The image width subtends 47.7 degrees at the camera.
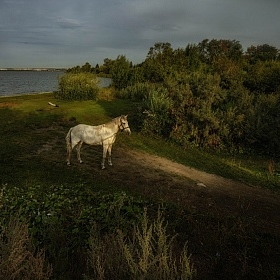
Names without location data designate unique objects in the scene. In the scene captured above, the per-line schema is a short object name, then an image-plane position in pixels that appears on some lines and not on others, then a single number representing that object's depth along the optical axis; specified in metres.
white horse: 13.16
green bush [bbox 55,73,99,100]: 37.81
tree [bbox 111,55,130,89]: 47.38
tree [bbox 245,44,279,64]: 42.91
